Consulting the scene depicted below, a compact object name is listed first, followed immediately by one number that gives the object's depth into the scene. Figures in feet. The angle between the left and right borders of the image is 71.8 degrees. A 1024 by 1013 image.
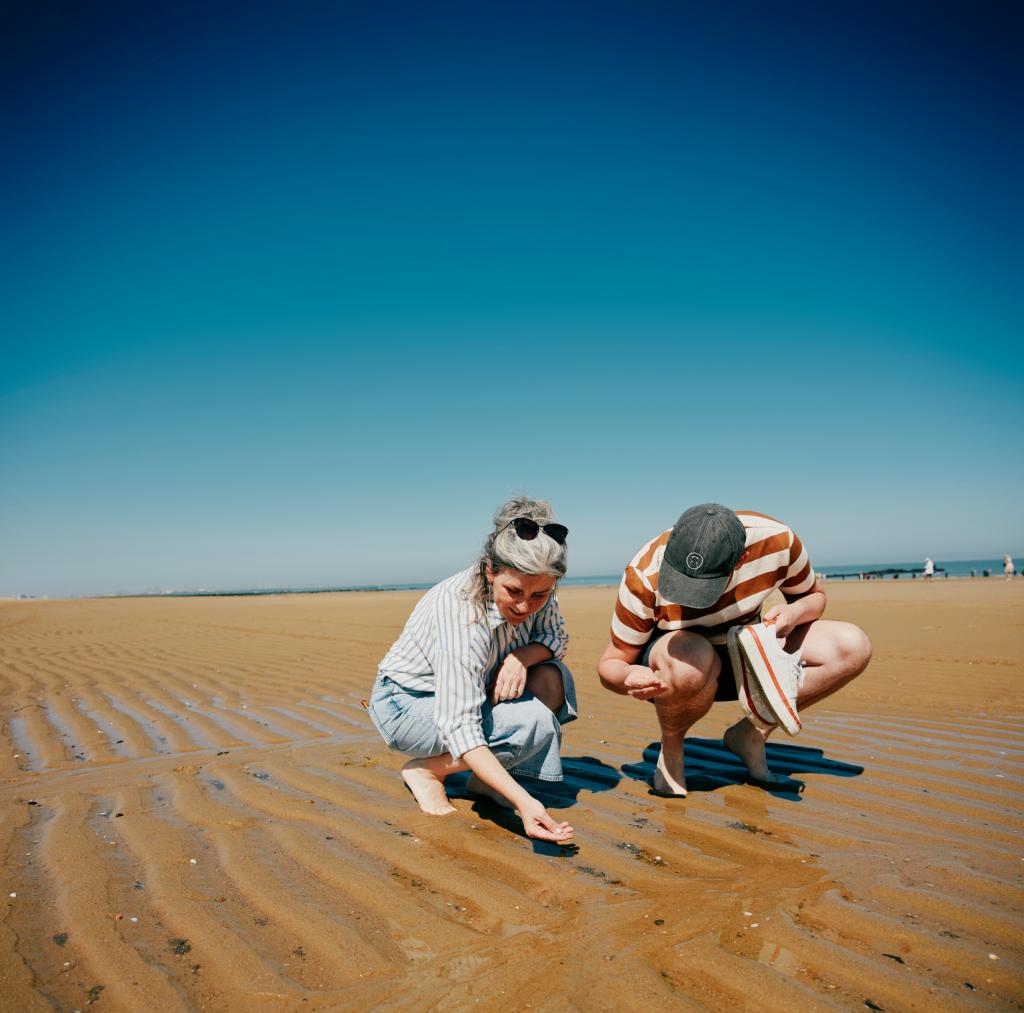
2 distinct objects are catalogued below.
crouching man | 8.71
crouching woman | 8.30
